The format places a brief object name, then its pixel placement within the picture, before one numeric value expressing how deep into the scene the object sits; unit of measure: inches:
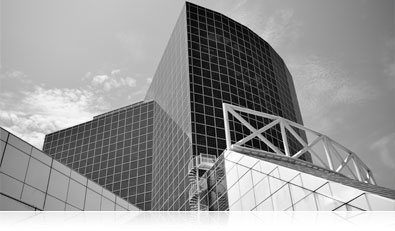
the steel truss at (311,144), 1634.2
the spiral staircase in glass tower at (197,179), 1780.5
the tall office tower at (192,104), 2201.8
